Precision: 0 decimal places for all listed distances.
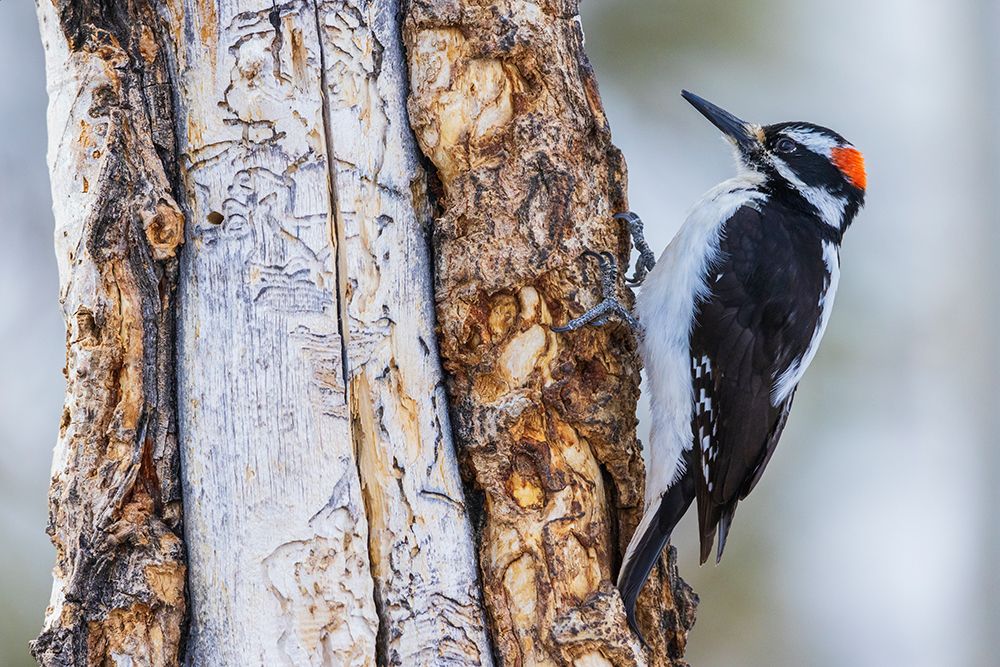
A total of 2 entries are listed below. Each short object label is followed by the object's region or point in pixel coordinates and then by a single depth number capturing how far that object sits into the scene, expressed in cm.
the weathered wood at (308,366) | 440
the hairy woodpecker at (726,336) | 627
